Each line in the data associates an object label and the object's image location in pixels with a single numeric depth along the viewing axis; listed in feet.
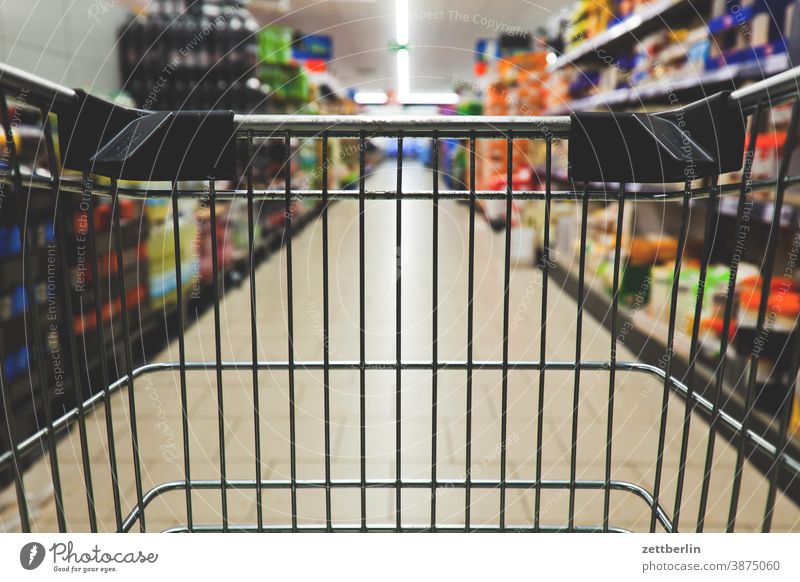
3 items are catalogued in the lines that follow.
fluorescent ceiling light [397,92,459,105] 59.16
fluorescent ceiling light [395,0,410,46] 20.84
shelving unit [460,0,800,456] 7.88
